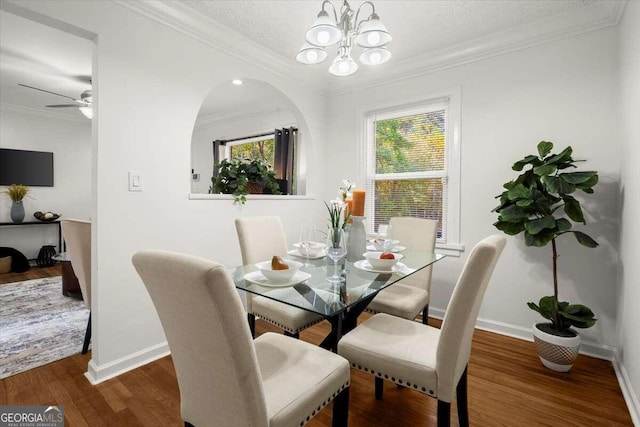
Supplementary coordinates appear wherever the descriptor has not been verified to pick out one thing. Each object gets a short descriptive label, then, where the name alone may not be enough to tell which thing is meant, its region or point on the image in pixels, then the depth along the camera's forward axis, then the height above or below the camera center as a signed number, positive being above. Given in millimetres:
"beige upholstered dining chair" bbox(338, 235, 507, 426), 1144 -616
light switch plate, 2076 +155
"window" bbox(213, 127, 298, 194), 4602 +942
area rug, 2221 -1082
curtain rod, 4944 +1193
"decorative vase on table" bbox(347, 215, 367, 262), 2041 -233
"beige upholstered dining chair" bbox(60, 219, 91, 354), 2148 -334
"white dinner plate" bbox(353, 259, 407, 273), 1749 -354
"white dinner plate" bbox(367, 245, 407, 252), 2294 -314
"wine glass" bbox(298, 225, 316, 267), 1787 -179
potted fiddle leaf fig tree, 2043 -84
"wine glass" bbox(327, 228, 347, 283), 1842 -229
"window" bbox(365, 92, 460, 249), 2953 +438
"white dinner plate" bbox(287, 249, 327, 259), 2022 -320
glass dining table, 1325 -388
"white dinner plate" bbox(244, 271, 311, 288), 1466 -369
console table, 4832 -328
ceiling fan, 3545 +1160
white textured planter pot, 2027 -939
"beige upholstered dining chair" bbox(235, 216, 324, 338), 1842 -357
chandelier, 1685 +946
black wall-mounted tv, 4879 +574
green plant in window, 2789 +243
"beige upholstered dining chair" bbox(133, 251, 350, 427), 813 -458
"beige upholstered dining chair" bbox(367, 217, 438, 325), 2043 -590
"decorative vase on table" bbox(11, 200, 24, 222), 4926 -145
